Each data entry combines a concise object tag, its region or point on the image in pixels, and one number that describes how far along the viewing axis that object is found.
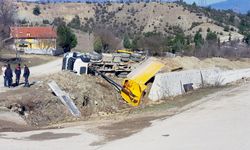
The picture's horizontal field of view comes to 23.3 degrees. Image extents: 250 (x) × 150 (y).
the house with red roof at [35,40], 93.38
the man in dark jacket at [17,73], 36.06
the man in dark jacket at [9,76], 35.38
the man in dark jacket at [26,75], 34.22
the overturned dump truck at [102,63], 38.09
